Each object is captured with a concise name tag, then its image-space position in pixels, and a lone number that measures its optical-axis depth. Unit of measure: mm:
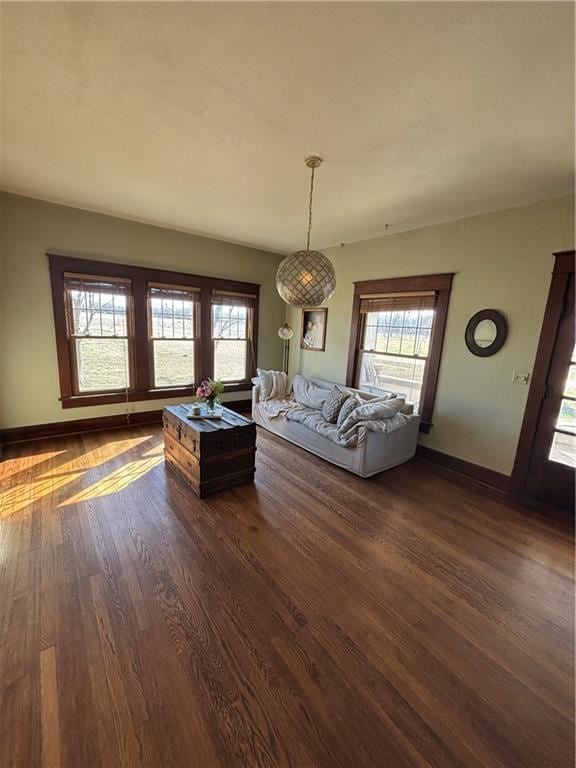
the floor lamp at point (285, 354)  5820
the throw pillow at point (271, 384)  4605
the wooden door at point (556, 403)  2699
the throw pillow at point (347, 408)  3455
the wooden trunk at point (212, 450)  2686
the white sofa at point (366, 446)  3195
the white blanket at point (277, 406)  4227
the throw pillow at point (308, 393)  4227
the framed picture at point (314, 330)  5098
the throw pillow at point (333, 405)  3660
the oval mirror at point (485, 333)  3139
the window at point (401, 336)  3631
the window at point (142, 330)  3795
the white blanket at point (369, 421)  3143
